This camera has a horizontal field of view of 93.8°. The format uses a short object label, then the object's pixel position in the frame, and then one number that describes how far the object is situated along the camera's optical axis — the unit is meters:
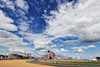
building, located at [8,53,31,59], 101.64
